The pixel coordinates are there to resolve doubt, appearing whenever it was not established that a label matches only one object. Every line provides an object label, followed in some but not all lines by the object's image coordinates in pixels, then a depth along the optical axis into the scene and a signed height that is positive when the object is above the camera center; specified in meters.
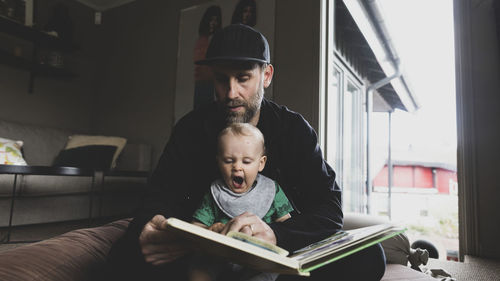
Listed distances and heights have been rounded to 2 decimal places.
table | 1.96 -0.07
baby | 0.99 -0.07
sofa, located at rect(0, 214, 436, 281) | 0.82 -0.27
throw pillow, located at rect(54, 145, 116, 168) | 2.87 +0.04
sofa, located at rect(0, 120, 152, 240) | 2.50 -0.24
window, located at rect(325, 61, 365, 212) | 2.53 +0.28
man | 0.84 +0.00
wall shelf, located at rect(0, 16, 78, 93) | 3.17 +1.24
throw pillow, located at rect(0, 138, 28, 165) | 2.54 +0.05
